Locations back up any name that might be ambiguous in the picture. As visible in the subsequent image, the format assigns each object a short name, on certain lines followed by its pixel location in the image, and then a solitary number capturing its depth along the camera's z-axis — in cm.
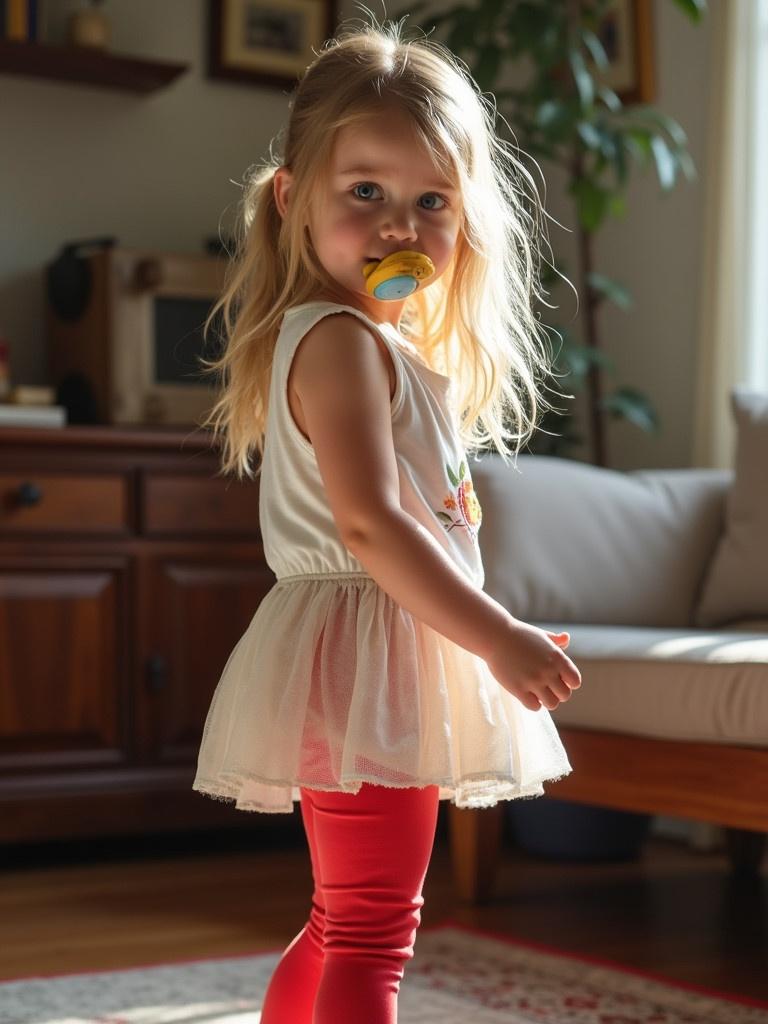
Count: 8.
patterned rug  167
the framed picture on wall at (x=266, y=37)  337
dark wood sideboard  254
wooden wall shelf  301
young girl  104
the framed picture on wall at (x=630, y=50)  309
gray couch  179
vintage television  288
